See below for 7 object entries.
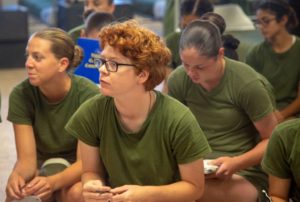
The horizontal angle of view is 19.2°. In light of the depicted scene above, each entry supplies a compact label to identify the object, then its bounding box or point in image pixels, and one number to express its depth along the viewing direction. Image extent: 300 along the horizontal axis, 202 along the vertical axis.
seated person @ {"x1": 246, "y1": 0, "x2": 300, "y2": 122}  5.10
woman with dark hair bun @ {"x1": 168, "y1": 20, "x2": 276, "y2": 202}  3.60
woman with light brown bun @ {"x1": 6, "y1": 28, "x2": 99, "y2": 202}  3.69
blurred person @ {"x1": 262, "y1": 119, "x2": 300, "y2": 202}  2.97
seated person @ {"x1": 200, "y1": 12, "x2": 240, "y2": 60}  4.71
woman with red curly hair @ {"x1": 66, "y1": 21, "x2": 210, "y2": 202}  2.90
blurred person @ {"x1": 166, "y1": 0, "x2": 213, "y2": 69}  5.29
